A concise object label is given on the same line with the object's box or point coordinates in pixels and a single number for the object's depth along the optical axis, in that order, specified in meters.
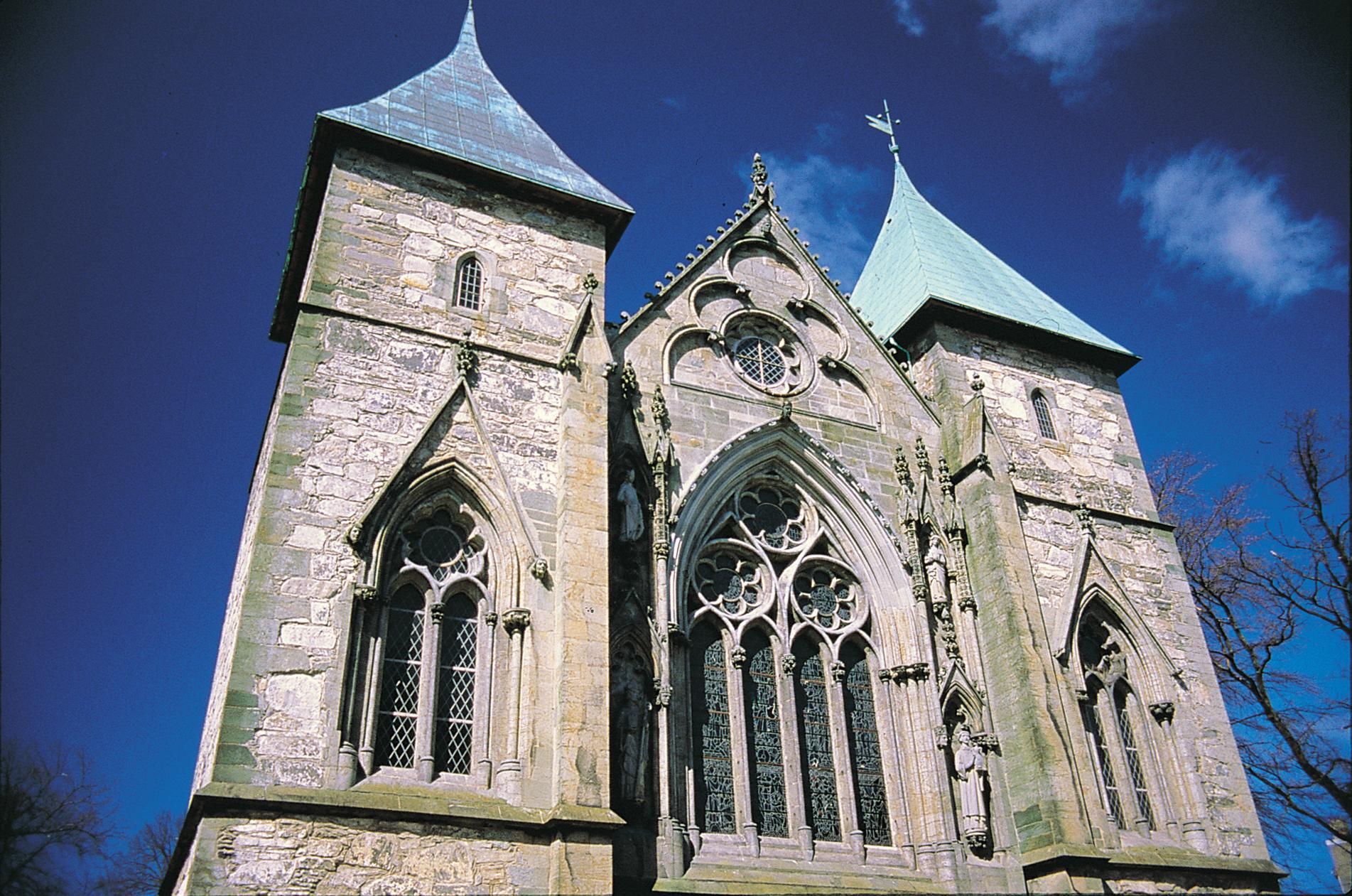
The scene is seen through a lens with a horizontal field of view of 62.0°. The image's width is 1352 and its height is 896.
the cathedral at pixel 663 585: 9.64
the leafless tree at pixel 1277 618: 15.17
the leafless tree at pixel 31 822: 12.38
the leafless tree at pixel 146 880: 21.08
